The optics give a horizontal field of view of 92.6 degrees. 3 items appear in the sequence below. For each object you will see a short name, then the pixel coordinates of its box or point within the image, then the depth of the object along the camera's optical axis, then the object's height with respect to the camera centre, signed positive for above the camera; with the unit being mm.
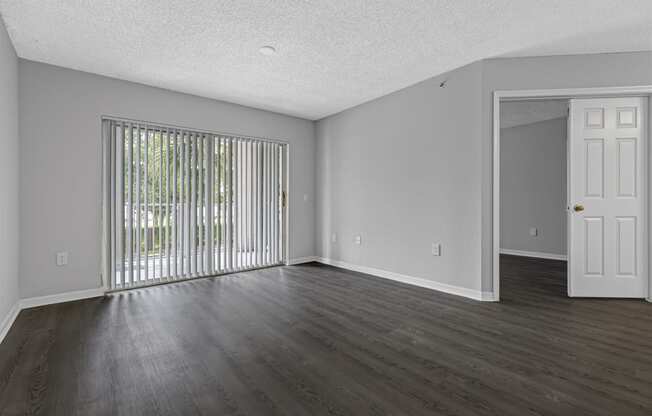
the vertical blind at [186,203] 3703 +34
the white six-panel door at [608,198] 3275 +65
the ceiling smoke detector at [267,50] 2955 +1493
